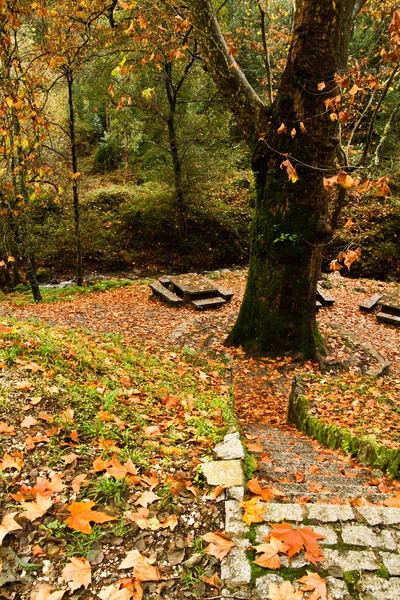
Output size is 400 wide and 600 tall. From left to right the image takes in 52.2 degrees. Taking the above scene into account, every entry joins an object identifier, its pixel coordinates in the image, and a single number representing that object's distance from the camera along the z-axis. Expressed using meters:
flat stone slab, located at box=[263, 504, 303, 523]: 2.26
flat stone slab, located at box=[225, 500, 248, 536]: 2.19
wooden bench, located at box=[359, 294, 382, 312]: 10.76
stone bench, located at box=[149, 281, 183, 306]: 10.73
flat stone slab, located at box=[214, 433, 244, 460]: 2.89
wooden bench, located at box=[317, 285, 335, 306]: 10.70
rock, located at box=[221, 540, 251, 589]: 1.93
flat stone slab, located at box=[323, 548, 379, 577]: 1.99
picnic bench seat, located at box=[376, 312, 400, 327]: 10.06
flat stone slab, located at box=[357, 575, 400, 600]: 1.85
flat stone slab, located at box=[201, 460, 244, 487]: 2.57
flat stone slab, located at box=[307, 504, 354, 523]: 2.28
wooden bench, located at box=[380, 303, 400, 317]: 10.21
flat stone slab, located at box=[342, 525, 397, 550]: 2.13
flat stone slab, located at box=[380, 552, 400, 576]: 1.98
